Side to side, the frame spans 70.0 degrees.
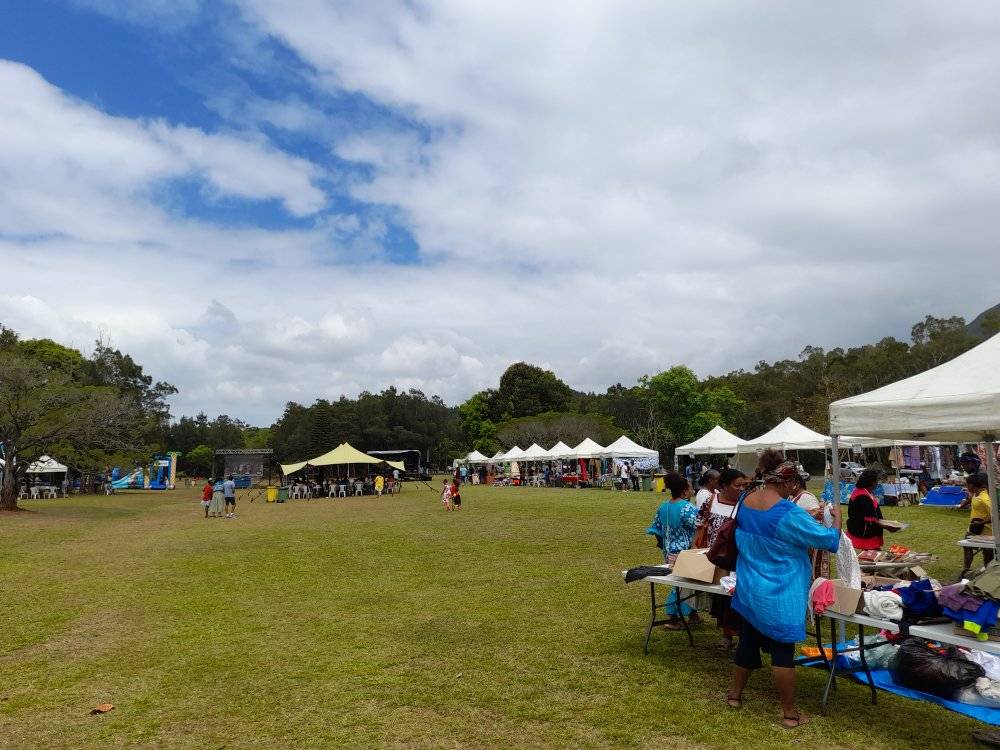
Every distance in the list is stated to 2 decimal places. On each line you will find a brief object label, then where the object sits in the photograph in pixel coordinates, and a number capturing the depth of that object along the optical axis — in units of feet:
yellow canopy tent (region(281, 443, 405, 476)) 117.91
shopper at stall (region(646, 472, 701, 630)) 20.36
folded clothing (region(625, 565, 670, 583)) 18.90
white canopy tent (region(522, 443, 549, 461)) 125.70
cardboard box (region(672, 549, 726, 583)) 17.12
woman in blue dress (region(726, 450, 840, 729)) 13.61
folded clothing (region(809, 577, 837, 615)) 15.42
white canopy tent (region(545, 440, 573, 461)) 122.01
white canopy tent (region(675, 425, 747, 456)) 92.58
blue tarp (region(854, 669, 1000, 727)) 14.33
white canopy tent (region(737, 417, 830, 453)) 73.56
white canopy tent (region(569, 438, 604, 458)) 114.52
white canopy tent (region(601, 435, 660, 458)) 108.99
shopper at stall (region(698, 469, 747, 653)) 18.26
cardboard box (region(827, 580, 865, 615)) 14.90
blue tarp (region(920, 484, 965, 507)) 61.14
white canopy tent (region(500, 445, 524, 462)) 132.24
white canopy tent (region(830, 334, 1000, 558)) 16.25
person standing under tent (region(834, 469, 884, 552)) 23.09
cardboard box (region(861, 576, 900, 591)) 17.71
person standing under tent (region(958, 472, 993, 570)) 28.25
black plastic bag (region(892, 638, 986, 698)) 15.42
